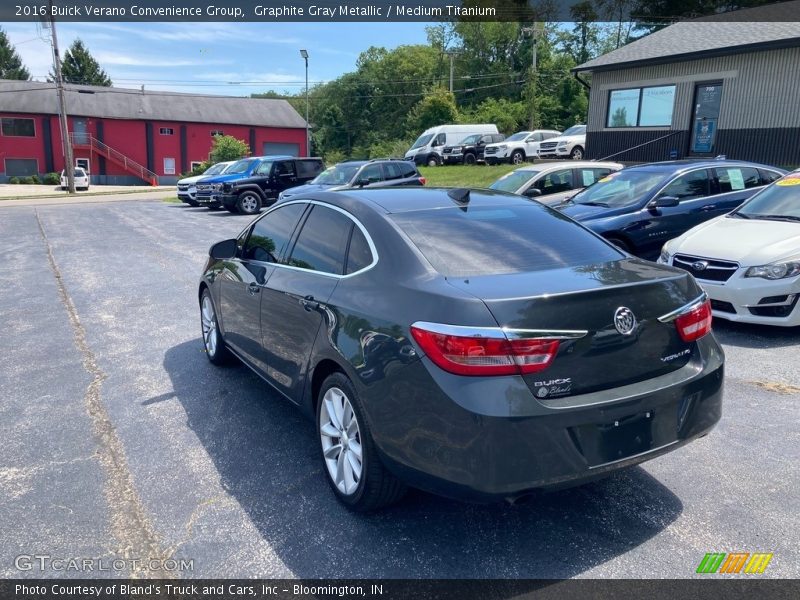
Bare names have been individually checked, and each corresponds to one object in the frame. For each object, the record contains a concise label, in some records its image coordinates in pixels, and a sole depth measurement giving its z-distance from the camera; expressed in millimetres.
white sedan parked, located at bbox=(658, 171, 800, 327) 6207
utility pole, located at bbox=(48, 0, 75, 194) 37812
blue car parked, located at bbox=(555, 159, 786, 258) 8648
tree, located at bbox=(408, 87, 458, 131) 57562
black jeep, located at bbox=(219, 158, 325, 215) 21094
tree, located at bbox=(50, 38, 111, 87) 77625
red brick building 49281
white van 33469
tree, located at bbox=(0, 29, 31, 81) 79000
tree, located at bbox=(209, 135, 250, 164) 46469
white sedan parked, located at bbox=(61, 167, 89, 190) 42688
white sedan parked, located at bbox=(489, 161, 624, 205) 12000
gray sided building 16797
